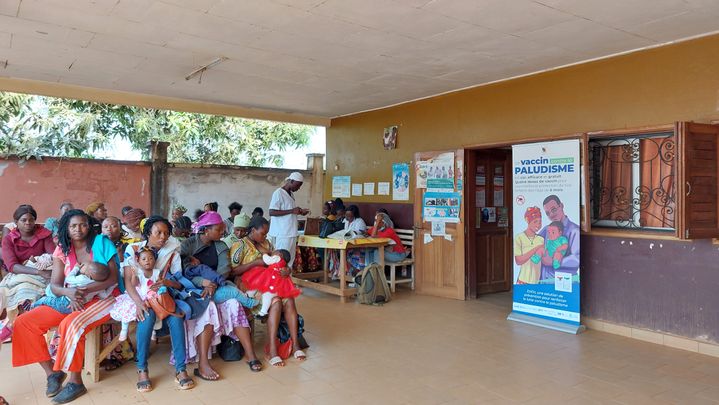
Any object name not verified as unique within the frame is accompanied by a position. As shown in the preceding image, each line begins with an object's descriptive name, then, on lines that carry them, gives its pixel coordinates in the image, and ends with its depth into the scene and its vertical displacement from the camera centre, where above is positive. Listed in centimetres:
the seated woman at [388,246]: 675 -55
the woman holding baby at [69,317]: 312 -75
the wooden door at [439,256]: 627 -72
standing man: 597 -14
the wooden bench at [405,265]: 673 -88
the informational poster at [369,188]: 788 +24
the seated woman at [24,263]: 361 -48
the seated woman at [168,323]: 331 -86
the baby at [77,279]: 324 -51
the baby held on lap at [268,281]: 391 -63
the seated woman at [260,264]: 391 -50
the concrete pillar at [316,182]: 906 +40
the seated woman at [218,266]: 373 -49
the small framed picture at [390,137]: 738 +101
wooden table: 608 -67
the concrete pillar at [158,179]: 742 +37
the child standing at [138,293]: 329 -61
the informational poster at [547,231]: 485 -30
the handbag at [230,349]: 389 -117
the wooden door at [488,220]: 631 -24
